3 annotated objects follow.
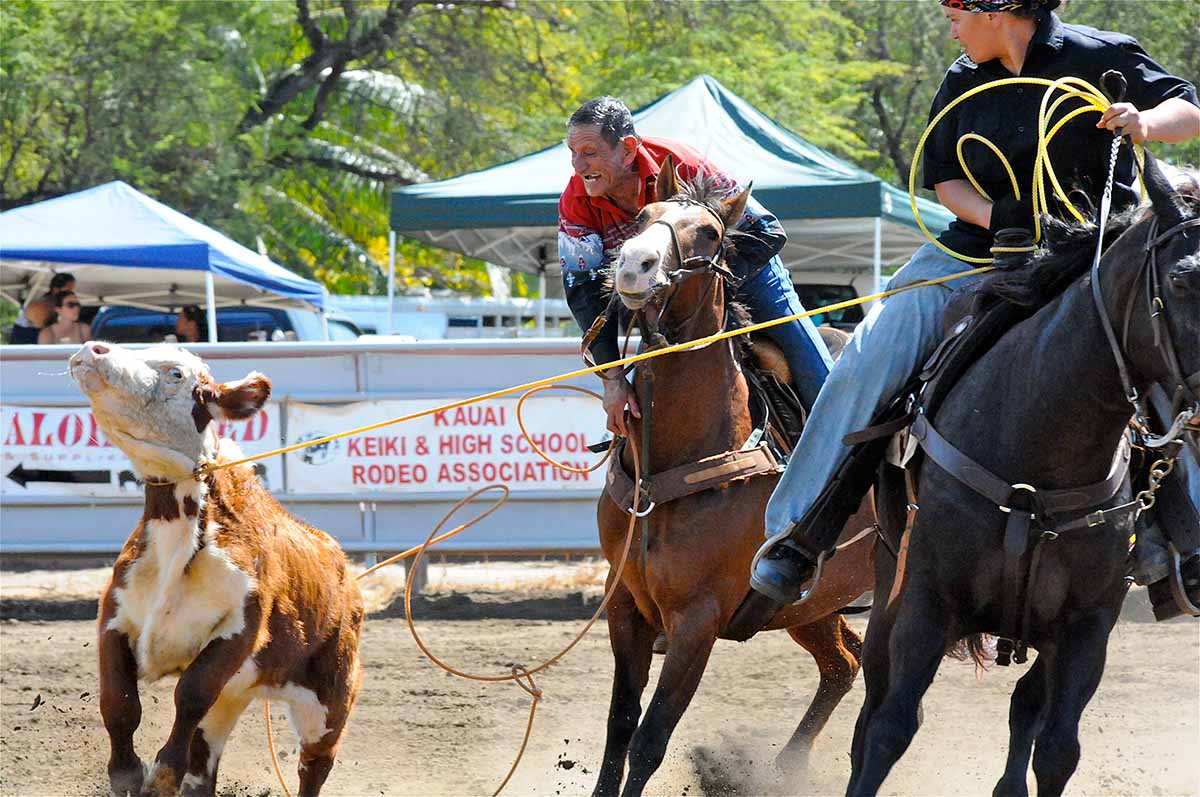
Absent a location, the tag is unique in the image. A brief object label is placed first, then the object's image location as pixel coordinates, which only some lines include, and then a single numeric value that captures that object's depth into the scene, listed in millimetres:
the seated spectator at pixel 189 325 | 26000
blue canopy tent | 25937
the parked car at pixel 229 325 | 27703
